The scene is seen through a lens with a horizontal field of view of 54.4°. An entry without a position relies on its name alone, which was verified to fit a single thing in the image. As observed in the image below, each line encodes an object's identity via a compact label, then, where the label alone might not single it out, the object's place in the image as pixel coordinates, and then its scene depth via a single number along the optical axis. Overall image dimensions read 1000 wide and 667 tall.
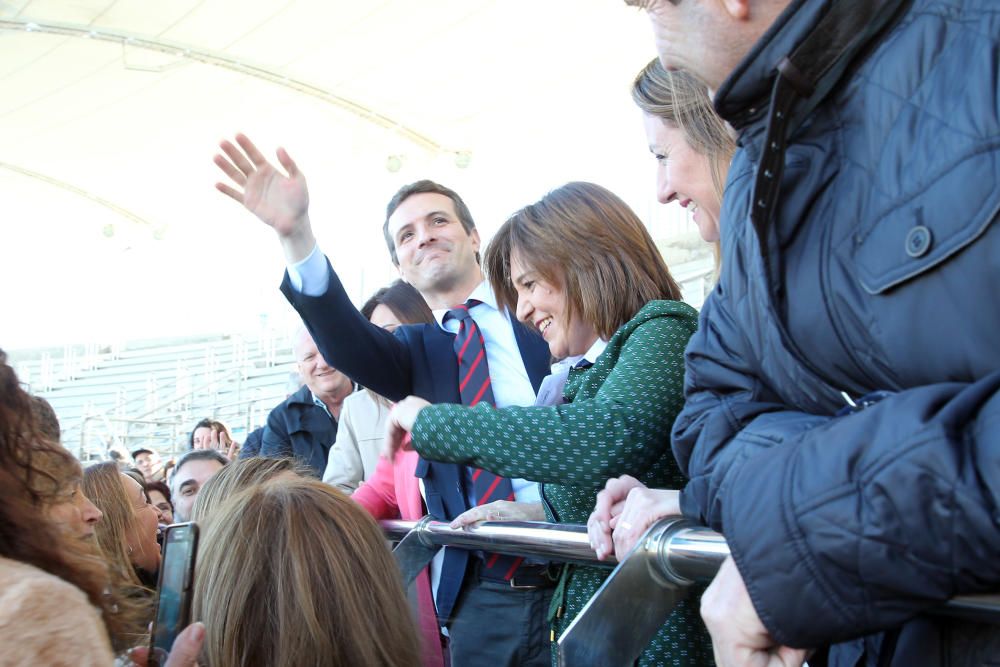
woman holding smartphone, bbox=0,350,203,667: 1.06
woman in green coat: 1.50
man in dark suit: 1.95
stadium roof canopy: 10.93
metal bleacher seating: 14.15
